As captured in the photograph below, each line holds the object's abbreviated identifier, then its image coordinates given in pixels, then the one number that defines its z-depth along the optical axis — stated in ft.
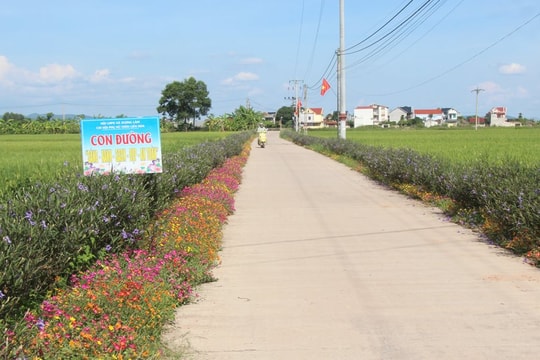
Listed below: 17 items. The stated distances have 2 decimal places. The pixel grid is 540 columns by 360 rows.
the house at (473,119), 514.15
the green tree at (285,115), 573.33
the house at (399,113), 622.05
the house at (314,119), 542.65
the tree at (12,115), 322.18
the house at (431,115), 544.54
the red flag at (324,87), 127.24
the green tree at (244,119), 361.36
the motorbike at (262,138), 152.15
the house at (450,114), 610.97
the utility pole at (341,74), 98.68
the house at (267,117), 624.34
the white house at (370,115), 583.58
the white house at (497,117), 474.74
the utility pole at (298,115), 277.72
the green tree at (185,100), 363.56
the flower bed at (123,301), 11.02
